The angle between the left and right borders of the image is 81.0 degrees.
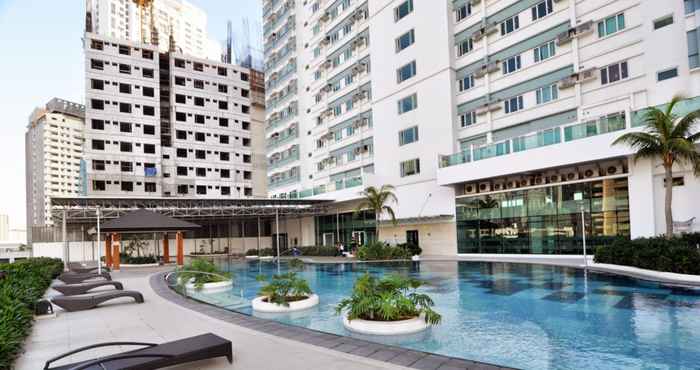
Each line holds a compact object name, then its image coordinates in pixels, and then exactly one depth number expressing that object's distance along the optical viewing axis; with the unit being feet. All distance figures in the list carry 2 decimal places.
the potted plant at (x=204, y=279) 49.01
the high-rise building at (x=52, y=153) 347.56
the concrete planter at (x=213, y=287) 48.31
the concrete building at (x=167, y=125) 163.94
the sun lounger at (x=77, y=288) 41.97
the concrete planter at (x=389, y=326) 25.73
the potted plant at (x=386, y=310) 26.00
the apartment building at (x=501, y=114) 68.49
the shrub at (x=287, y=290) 36.09
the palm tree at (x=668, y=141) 54.19
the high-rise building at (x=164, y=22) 367.86
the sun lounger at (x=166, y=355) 15.75
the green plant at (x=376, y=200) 98.53
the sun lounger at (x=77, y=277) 51.49
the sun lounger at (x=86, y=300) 34.78
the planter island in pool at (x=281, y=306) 35.09
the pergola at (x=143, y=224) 69.82
